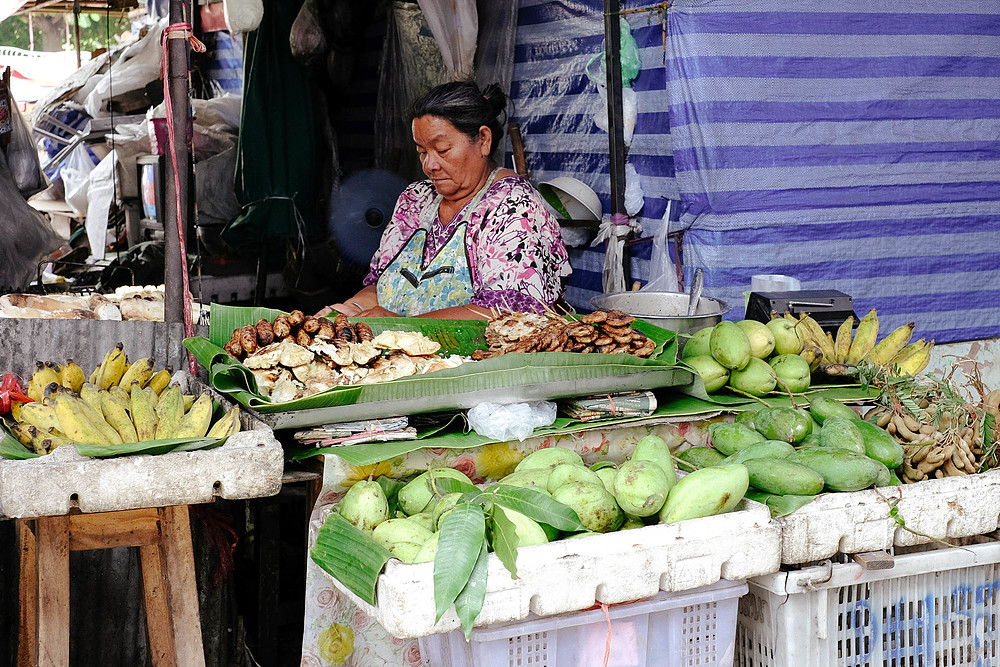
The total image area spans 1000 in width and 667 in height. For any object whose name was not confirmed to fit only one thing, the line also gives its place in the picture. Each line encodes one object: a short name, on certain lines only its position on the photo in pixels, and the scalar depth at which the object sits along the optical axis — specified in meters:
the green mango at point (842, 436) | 2.19
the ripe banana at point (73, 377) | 2.38
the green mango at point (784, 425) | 2.33
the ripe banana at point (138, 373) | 2.37
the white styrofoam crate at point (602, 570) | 1.73
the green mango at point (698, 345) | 2.78
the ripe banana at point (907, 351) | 2.96
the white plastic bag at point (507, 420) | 2.38
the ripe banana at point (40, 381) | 2.32
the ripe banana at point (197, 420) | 2.15
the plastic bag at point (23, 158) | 4.44
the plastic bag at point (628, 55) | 4.02
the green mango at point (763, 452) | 2.17
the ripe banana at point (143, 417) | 2.14
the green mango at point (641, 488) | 1.92
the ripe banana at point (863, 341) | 2.99
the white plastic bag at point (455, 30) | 4.80
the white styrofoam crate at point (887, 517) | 2.00
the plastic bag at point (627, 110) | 4.10
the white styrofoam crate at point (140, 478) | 1.86
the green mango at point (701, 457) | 2.25
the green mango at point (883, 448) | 2.23
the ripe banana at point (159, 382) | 2.42
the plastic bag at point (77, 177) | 5.12
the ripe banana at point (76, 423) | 2.01
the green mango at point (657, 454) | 2.08
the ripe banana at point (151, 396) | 2.28
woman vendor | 3.50
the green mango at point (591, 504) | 1.93
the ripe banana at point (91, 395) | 2.16
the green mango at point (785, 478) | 2.02
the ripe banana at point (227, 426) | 2.12
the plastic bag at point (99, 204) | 5.29
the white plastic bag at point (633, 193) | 4.14
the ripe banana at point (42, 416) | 2.11
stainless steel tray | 2.29
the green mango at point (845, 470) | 2.05
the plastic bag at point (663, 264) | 3.95
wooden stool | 2.11
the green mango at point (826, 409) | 2.46
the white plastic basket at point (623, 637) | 1.83
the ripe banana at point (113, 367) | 2.41
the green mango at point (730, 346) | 2.68
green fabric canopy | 5.44
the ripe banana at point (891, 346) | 2.97
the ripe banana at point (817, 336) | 2.97
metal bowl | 3.25
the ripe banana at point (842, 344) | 3.01
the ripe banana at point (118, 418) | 2.12
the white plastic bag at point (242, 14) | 4.46
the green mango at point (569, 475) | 2.03
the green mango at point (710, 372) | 2.67
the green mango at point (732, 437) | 2.30
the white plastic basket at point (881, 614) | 2.01
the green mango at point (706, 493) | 1.95
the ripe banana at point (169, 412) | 2.16
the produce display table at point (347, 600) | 2.34
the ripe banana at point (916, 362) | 2.92
